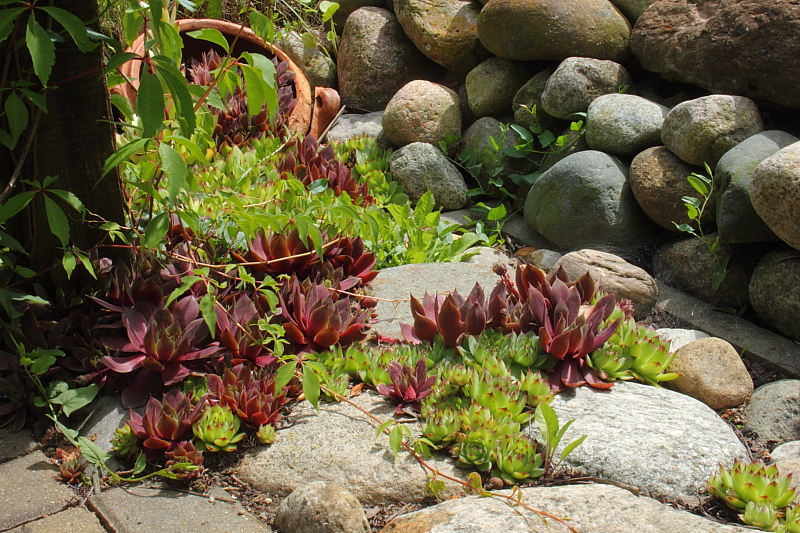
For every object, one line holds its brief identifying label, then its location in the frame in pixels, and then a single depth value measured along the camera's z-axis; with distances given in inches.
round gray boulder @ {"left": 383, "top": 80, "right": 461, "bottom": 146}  231.3
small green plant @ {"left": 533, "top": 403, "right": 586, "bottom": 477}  96.2
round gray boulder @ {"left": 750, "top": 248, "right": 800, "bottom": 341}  150.9
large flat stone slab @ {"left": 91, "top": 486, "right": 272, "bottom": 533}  89.0
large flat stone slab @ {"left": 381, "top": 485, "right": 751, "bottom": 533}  83.8
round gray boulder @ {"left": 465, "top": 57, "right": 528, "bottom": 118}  229.9
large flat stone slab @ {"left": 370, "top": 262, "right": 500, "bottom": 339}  137.4
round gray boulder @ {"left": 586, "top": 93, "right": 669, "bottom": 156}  189.8
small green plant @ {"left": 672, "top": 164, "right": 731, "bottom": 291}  164.6
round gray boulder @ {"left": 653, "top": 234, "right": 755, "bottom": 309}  167.8
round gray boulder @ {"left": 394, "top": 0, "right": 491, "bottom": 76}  244.2
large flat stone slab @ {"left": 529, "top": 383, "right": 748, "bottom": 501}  98.0
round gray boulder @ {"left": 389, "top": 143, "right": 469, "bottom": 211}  222.5
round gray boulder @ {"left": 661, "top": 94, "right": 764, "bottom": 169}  167.5
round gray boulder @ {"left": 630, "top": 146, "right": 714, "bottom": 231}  176.2
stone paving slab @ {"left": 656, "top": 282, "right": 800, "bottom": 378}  151.1
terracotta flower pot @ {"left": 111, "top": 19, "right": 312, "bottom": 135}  223.5
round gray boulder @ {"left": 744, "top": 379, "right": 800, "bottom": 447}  125.9
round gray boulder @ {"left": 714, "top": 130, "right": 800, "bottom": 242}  156.6
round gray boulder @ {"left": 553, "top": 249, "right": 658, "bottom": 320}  159.3
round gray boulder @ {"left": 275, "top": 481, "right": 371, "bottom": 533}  86.5
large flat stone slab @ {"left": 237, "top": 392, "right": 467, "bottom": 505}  96.7
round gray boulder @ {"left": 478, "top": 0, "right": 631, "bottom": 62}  206.5
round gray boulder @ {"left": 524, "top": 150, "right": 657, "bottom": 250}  186.4
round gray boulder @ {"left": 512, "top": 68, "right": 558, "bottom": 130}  219.6
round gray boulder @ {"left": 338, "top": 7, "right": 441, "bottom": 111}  264.1
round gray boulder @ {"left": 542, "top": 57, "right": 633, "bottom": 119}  201.8
